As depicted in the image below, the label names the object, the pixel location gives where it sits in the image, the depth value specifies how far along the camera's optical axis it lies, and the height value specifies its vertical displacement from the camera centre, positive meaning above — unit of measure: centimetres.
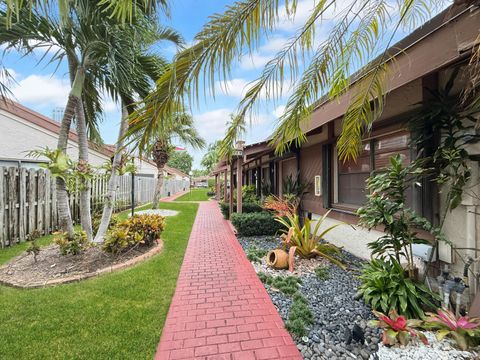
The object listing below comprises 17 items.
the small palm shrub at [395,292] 279 -132
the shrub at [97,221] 621 -98
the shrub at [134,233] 492 -108
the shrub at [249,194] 1072 -48
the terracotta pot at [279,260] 461 -145
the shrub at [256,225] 731 -123
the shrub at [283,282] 371 -161
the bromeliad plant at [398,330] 234 -144
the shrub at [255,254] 517 -156
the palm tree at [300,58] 204 +135
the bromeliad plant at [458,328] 222 -136
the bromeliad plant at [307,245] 502 -127
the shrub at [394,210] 298 -32
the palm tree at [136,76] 397 +198
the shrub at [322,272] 414 -156
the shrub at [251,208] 895 -87
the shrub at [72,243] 475 -116
